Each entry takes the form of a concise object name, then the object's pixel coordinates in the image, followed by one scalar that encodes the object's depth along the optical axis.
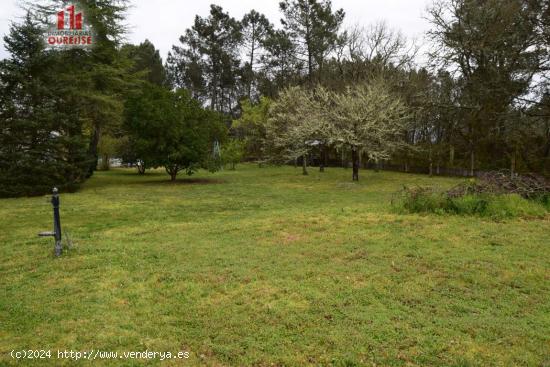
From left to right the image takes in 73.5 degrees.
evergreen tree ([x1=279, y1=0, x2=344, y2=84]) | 29.75
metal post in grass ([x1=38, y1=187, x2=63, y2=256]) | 5.34
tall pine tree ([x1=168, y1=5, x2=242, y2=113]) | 37.06
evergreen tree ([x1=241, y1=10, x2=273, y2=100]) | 37.41
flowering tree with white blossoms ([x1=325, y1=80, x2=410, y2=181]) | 16.27
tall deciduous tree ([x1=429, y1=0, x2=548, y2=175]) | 13.62
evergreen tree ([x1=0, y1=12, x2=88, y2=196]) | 13.28
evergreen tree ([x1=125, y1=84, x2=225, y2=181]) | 16.72
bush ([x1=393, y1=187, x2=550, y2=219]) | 8.06
